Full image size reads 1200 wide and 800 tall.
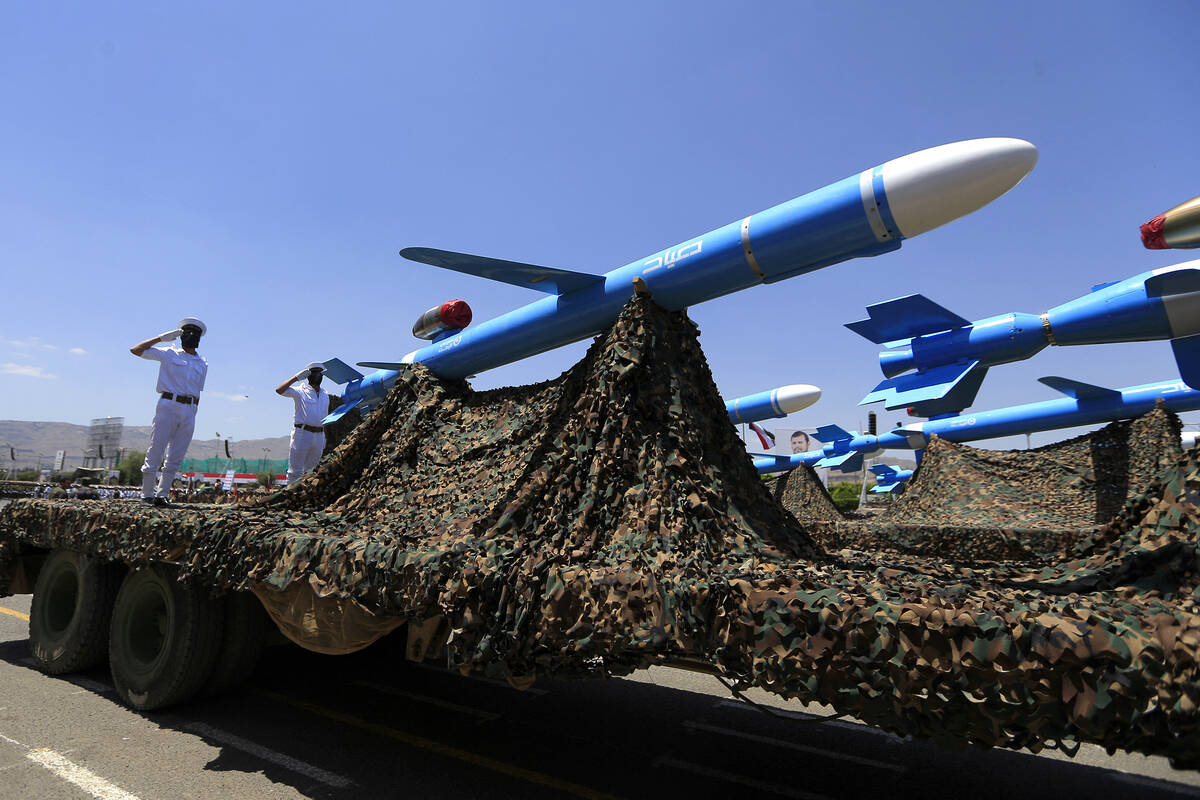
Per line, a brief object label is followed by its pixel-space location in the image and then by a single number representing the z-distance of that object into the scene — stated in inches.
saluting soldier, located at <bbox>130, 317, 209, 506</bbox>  245.6
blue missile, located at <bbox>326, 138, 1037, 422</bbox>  130.0
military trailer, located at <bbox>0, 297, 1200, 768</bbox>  72.1
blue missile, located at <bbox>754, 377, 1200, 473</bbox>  362.6
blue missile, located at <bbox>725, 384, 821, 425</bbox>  503.5
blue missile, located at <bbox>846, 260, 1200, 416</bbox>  244.1
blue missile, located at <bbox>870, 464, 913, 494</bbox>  967.6
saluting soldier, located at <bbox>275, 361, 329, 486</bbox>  323.3
